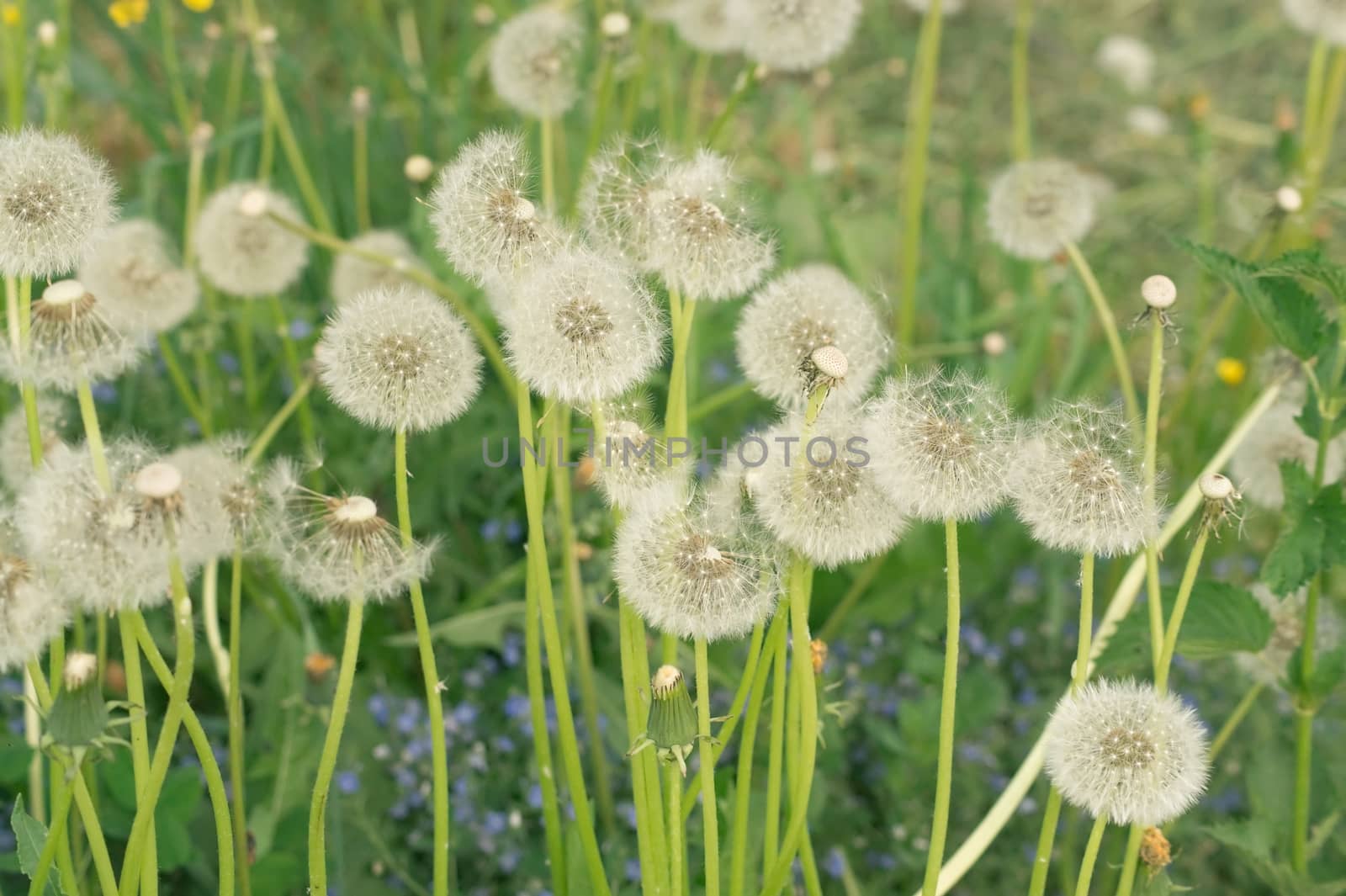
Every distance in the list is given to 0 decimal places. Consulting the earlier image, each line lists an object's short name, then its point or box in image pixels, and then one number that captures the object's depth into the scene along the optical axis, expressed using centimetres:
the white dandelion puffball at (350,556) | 94
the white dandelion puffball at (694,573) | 94
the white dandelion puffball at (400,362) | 95
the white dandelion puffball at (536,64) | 116
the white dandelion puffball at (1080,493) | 94
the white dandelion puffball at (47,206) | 94
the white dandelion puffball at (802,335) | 100
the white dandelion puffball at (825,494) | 94
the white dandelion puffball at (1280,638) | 108
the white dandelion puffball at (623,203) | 98
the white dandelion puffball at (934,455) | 93
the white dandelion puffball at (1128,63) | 224
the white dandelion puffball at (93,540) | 92
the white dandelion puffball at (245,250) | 117
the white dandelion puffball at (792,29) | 114
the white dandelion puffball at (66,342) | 95
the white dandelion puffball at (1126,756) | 94
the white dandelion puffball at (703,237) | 97
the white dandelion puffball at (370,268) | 117
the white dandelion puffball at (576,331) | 95
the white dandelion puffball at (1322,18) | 122
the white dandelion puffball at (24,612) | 93
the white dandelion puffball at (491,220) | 95
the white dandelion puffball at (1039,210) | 115
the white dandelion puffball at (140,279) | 113
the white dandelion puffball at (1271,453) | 112
